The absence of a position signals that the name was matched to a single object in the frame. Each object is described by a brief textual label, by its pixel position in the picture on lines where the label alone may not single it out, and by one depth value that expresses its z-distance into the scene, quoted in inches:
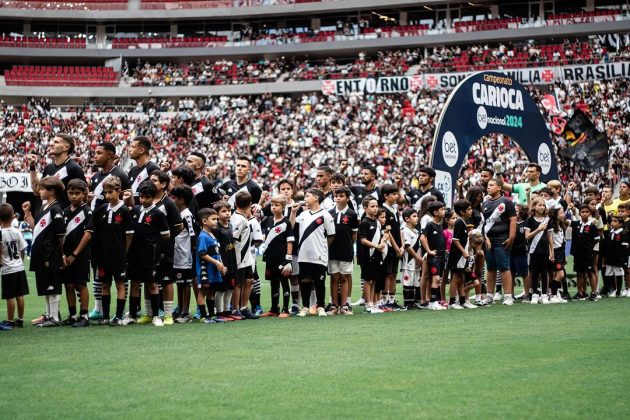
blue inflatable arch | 703.7
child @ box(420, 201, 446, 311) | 532.7
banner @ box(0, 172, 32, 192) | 1487.5
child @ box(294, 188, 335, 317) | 495.8
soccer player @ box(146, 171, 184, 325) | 454.6
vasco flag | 1067.3
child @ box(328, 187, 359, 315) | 510.0
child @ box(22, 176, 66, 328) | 439.5
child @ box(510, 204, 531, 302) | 598.5
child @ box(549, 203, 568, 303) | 582.6
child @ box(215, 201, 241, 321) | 478.0
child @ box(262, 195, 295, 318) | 505.0
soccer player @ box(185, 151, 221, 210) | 510.3
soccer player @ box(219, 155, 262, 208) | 515.0
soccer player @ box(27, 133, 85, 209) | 462.6
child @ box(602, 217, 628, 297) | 631.2
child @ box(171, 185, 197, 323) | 470.0
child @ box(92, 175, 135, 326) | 447.8
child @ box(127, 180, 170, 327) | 448.8
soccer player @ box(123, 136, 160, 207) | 484.1
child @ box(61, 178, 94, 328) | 445.7
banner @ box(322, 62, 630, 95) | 1672.0
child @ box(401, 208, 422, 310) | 545.6
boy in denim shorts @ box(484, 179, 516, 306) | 573.6
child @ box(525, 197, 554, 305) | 578.9
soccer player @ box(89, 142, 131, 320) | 471.5
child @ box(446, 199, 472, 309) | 541.6
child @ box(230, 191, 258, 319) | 487.8
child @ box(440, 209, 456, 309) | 549.9
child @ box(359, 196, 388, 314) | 518.6
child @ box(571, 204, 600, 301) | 611.2
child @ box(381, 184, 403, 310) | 530.7
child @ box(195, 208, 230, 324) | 470.9
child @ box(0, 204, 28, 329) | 444.5
